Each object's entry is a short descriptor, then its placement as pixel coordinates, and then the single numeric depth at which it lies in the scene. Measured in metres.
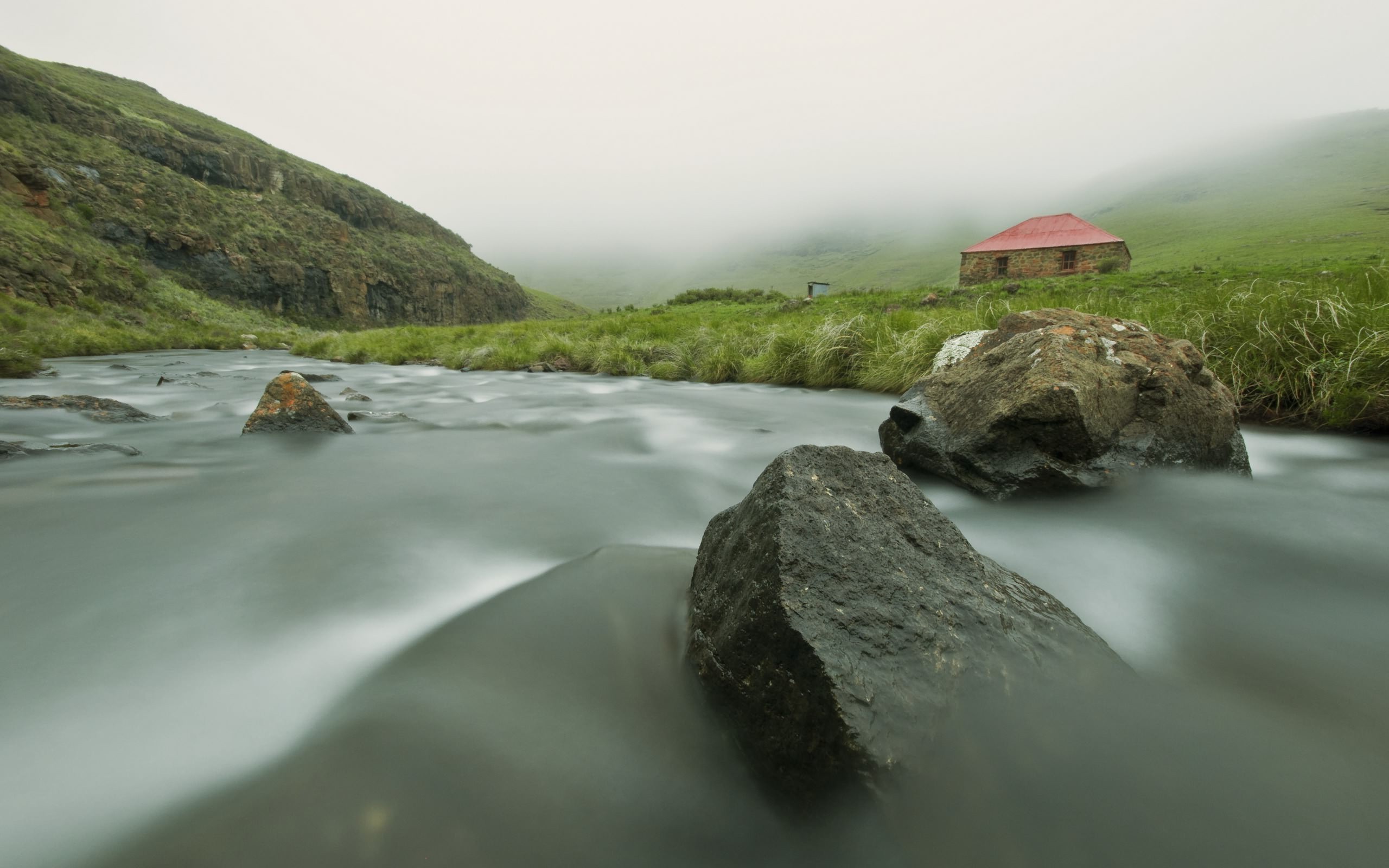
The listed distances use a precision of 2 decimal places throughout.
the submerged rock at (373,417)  5.53
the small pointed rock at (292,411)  4.74
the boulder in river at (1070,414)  2.94
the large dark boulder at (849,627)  1.15
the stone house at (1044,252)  35.12
